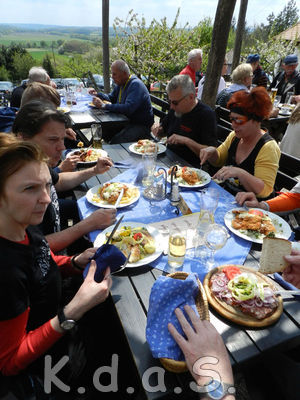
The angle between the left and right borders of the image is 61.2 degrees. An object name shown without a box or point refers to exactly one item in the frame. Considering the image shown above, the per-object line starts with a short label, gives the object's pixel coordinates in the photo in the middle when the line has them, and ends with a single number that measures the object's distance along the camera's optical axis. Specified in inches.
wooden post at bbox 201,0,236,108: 152.8
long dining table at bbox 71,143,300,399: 41.6
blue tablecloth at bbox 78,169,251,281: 64.6
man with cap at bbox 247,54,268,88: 318.0
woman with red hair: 98.7
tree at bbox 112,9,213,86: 616.4
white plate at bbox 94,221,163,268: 63.1
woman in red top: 45.3
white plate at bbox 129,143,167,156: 129.0
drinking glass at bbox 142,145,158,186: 98.0
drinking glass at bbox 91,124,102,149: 130.6
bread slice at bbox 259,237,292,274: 55.9
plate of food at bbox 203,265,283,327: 49.8
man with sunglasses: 134.3
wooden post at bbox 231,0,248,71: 350.0
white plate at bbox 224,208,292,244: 72.3
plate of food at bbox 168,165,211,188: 100.5
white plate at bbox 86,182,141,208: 85.9
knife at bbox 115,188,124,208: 86.2
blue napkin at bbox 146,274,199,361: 43.1
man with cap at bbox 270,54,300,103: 280.2
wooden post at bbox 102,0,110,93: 337.7
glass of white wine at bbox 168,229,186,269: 61.3
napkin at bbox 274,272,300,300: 60.4
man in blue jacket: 199.3
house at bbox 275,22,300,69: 936.4
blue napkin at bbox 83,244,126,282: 54.6
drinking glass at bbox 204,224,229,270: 62.9
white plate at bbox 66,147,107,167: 120.2
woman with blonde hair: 218.7
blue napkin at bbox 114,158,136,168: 117.6
